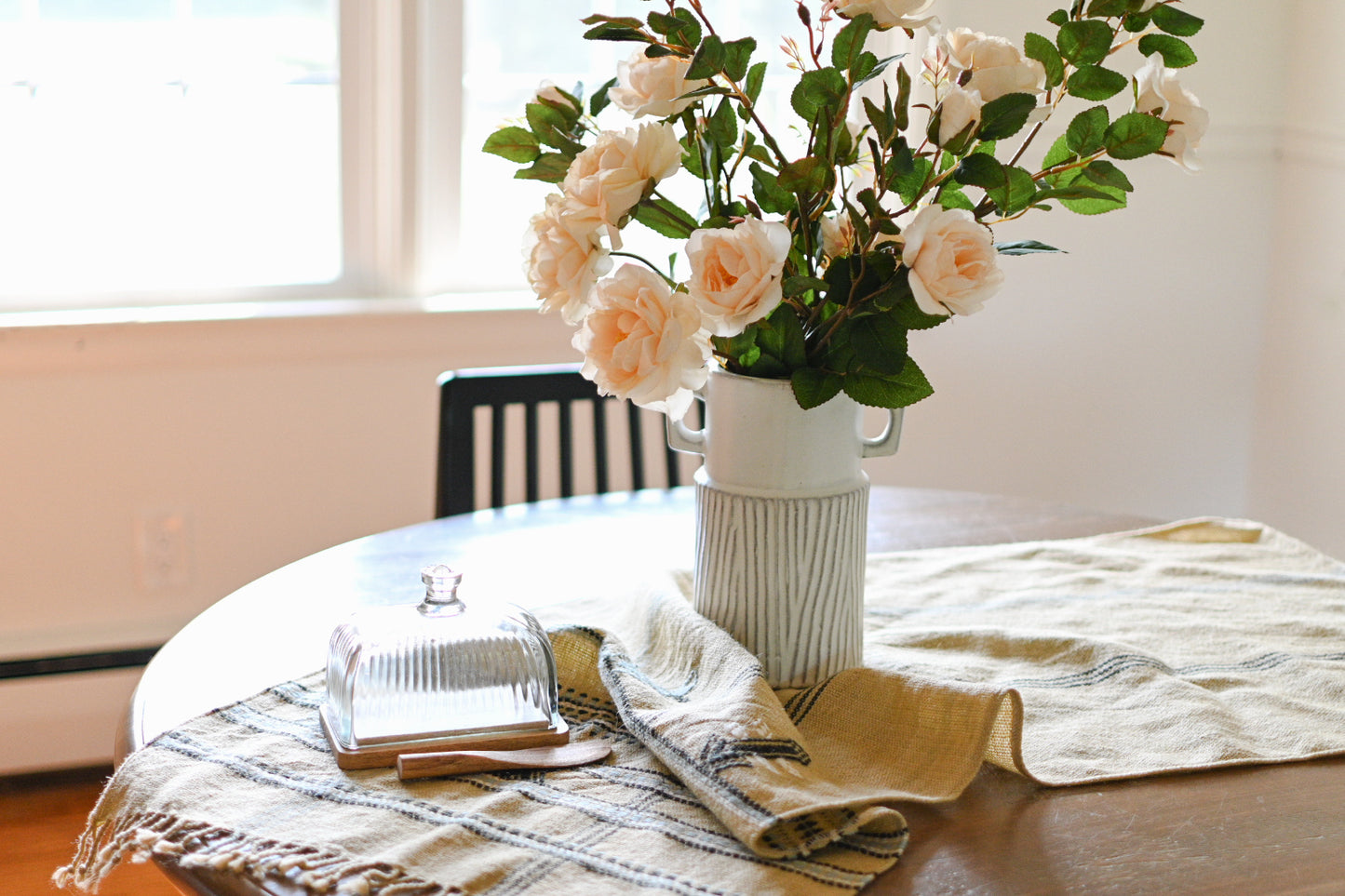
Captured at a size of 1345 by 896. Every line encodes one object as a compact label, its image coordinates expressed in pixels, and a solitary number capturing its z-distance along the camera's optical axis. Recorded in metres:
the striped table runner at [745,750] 0.84
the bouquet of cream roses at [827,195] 0.87
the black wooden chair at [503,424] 1.75
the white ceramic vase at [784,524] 1.00
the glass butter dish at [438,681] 0.94
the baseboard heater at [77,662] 2.29
